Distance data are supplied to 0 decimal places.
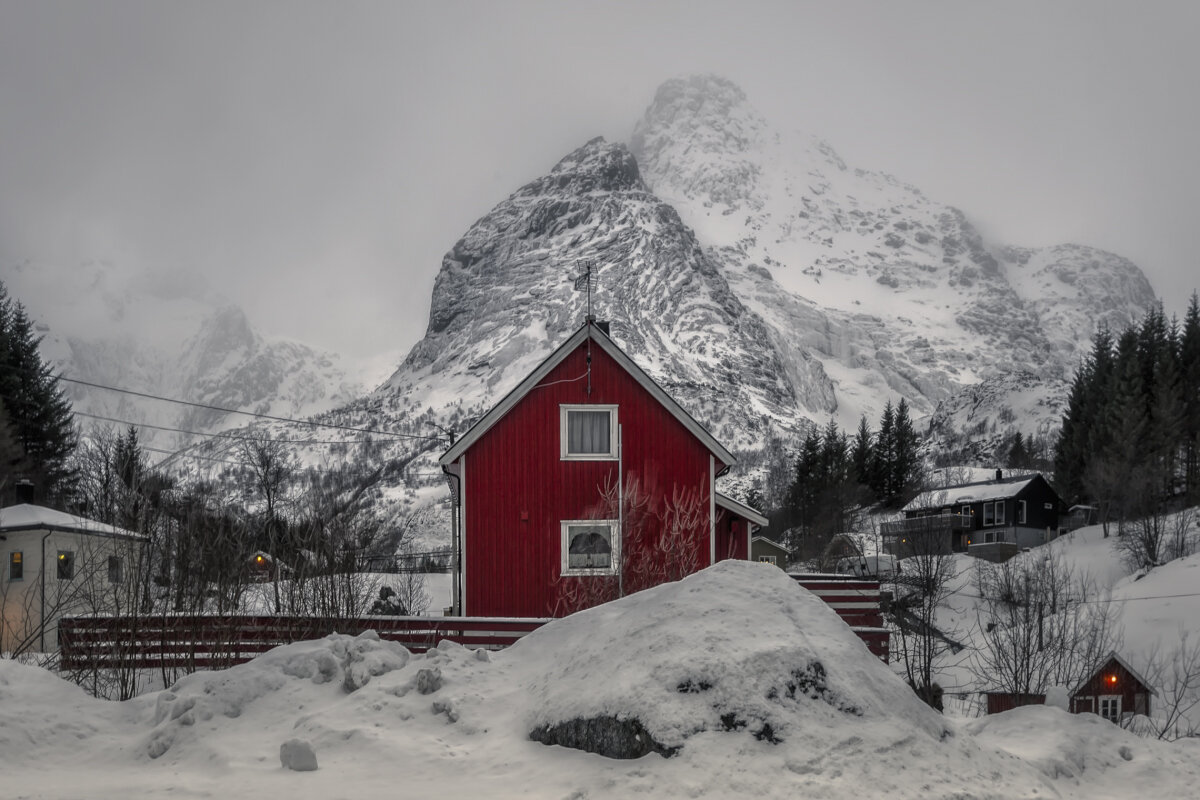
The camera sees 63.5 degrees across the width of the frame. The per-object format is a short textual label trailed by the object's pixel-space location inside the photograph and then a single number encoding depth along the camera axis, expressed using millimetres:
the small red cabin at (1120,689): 34188
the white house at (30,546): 38062
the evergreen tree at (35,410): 51969
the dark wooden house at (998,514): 86825
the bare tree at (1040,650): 22922
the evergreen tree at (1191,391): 79188
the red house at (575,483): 23969
